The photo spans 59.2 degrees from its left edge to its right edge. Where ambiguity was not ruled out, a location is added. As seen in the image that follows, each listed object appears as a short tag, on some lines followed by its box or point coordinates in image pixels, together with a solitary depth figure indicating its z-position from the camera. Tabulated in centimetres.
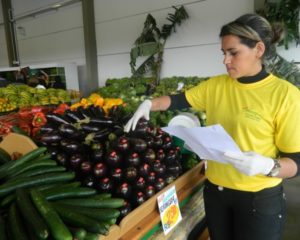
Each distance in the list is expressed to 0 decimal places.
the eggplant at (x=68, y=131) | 147
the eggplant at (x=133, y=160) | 129
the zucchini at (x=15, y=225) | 82
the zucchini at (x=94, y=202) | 104
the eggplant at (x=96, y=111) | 180
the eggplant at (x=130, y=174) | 125
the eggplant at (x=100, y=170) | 124
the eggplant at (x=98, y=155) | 131
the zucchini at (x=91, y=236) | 89
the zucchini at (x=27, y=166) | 120
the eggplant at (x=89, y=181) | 123
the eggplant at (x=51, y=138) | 146
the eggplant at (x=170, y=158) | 151
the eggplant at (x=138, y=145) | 135
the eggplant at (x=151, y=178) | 132
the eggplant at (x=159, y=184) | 134
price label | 127
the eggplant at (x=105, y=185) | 121
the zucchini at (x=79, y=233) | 86
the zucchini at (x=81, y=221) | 92
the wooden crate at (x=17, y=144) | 142
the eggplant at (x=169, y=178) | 142
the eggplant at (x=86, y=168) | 128
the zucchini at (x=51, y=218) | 83
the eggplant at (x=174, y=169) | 148
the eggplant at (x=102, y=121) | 160
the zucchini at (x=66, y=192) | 104
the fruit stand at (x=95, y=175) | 97
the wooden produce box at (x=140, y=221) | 108
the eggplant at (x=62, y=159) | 134
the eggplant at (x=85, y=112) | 176
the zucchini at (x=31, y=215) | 82
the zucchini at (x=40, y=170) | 118
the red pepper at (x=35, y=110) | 221
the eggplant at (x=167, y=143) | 158
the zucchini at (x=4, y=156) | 134
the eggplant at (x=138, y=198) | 123
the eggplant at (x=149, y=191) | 128
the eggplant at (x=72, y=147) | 135
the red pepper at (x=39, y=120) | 200
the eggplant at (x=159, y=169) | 137
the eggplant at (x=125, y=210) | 114
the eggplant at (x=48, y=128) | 158
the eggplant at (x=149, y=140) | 148
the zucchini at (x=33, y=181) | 107
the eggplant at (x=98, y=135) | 145
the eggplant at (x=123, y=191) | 120
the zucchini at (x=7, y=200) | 103
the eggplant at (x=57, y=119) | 165
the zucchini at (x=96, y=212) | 98
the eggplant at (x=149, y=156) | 135
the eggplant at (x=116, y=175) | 124
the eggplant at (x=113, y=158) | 126
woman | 105
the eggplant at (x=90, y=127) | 155
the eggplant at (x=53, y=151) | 137
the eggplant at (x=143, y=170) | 131
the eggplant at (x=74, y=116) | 169
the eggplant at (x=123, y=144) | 131
